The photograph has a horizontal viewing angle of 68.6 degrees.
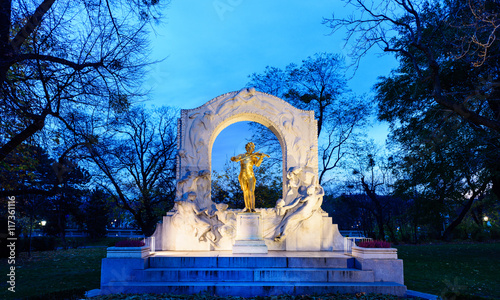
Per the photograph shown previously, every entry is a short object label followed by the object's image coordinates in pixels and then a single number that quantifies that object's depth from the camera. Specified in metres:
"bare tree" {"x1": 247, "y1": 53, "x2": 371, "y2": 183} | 21.12
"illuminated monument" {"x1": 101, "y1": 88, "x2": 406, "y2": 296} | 8.53
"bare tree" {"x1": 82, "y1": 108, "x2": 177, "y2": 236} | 21.86
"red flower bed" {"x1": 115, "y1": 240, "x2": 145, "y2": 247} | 9.20
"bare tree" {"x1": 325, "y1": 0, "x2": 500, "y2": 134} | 8.28
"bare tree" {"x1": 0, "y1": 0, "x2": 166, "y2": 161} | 5.32
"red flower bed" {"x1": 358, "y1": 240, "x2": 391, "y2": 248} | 9.19
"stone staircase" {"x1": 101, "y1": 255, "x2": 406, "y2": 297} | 8.11
